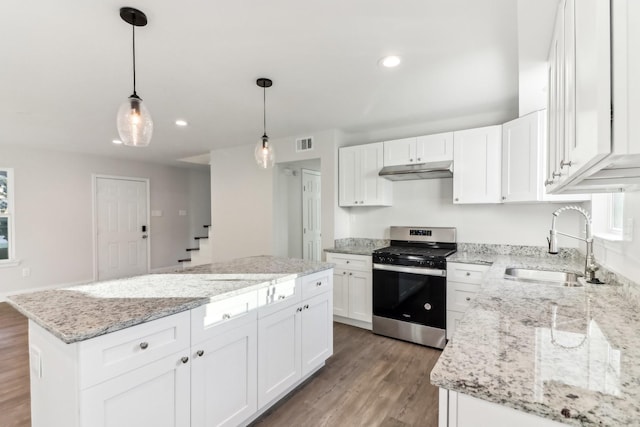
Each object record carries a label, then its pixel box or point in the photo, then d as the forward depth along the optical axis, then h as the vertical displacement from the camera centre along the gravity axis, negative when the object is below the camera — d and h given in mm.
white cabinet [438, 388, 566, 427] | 731 -529
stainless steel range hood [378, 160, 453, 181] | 3120 +391
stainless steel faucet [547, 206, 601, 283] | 1847 -260
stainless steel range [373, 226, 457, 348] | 2977 -845
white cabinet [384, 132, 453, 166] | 3221 +648
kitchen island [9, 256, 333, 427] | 1229 -683
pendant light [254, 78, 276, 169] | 2588 +484
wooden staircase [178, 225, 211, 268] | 6246 -974
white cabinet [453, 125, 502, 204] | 2971 +428
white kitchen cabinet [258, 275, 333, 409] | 1956 -984
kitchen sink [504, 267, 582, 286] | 2248 -526
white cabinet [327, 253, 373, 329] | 3479 -952
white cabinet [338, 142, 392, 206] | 3680 +378
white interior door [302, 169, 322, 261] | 5340 -126
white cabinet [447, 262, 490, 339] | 2861 -753
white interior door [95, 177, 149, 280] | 5742 -361
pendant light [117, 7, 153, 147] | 1729 +522
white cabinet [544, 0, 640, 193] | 638 +278
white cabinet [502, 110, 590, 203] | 2598 +421
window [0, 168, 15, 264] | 4711 -57
